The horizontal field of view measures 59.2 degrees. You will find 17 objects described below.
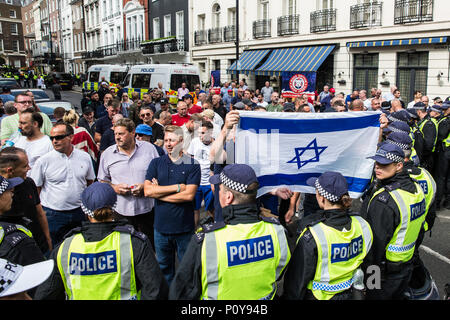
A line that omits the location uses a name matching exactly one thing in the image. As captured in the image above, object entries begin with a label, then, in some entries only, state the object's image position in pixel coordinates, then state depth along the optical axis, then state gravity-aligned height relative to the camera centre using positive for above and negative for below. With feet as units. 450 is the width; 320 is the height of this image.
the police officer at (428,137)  24.91 -3.06
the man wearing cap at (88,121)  25.66 -1.72
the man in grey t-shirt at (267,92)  60.62 -0.09
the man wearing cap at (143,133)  18.57 -1.82
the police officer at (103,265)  8.53 -3.67
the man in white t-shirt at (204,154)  19.04 -2.93
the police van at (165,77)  62.03 +2.52
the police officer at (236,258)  8.13 -3.42
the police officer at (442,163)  25.40 -4.85
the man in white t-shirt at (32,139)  16.57 -1.83
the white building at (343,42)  49.19 +7.45
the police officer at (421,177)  12.76 -2.85
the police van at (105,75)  81.61 +4.13
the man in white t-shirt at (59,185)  14.71 -3.34
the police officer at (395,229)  10.96 -3.86
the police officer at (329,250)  9.02 -3.64
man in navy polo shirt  13.70 -3.64
